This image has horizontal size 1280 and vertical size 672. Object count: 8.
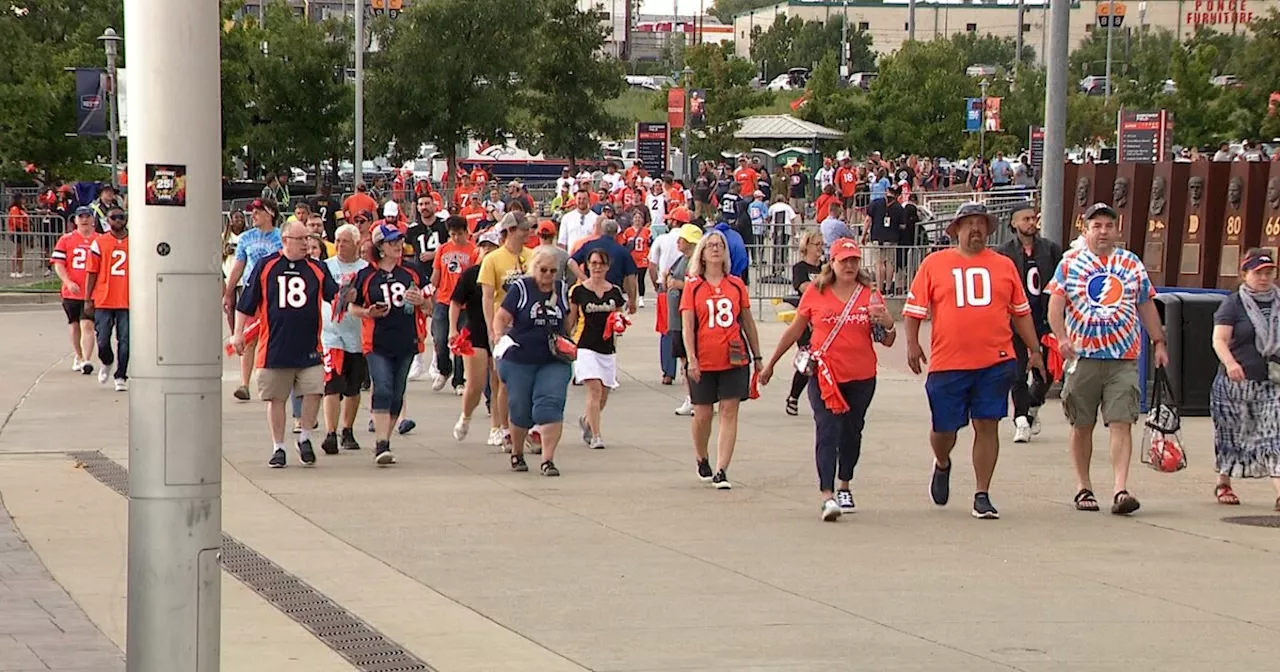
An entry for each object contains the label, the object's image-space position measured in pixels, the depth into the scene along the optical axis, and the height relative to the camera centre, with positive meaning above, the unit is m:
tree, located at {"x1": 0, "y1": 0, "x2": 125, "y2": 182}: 37.59 +1.42
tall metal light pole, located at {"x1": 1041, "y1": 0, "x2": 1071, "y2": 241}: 18.48 +0.43
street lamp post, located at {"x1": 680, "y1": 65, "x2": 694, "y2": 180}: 56.31 +0.91
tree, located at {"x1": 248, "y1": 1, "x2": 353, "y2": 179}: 52.56 +1.65
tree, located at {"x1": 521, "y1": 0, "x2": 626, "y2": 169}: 55.25 +2.21
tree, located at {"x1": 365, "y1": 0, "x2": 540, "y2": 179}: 50.78 +2.28
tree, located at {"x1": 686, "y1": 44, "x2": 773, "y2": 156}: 67.12 +2.48
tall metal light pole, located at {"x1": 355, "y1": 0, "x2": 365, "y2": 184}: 46.81 +1.64
